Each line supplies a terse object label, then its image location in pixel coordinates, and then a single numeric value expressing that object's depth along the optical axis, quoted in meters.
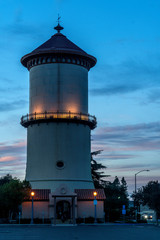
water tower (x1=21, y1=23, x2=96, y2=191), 67.31
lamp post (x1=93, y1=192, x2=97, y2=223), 61.94
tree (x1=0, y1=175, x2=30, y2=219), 61.88
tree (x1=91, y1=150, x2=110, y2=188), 94.56
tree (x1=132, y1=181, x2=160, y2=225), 71.88
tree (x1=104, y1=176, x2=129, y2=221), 81.43
